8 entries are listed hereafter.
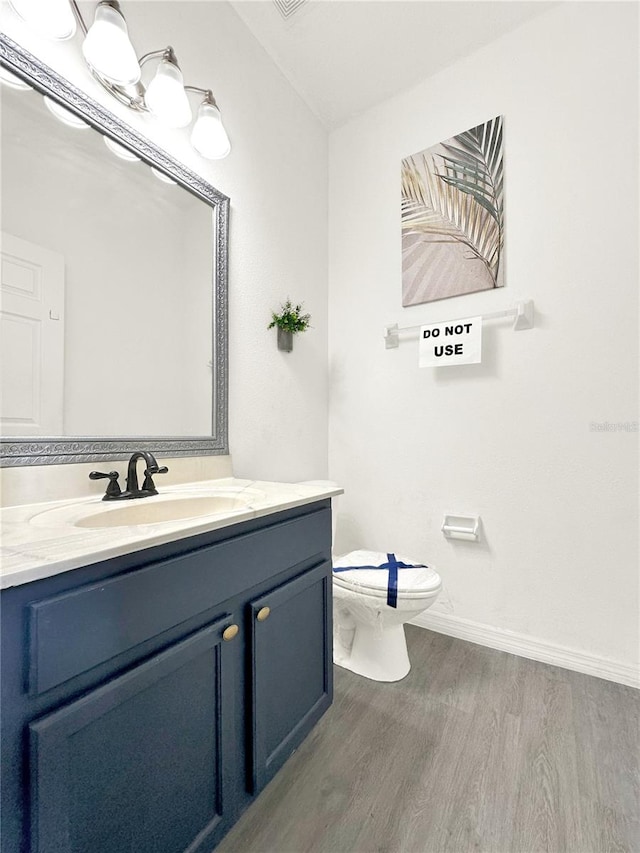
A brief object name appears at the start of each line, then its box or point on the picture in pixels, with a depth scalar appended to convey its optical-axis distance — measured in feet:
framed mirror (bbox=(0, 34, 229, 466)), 3.36
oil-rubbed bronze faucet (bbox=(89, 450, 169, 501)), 3.67
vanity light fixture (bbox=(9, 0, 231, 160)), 3.31
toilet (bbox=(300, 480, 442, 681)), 4.75
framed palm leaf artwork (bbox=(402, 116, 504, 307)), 5.94
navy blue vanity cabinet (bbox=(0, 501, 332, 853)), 1.84
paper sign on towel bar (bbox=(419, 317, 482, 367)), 5.83
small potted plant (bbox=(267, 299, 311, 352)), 6.16
